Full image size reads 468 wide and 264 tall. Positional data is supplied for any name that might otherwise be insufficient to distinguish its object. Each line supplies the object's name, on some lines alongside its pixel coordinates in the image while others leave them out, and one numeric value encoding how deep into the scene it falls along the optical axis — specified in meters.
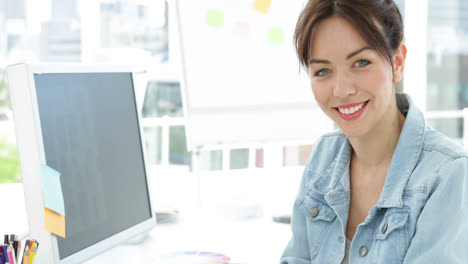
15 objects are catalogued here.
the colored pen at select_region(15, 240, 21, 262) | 0.88
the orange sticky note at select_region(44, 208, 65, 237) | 0.92
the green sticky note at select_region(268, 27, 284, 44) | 2.30
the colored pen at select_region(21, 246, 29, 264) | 0.85
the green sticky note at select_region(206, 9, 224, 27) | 2.23
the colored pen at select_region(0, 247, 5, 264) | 0.83
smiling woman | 1.00
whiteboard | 2.21
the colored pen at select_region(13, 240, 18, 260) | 0.88
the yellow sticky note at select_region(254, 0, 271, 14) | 2.29
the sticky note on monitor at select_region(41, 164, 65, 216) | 0.92
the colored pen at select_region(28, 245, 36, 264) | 0.86
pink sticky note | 2.28
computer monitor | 0.94
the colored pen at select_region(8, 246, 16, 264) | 0.83
